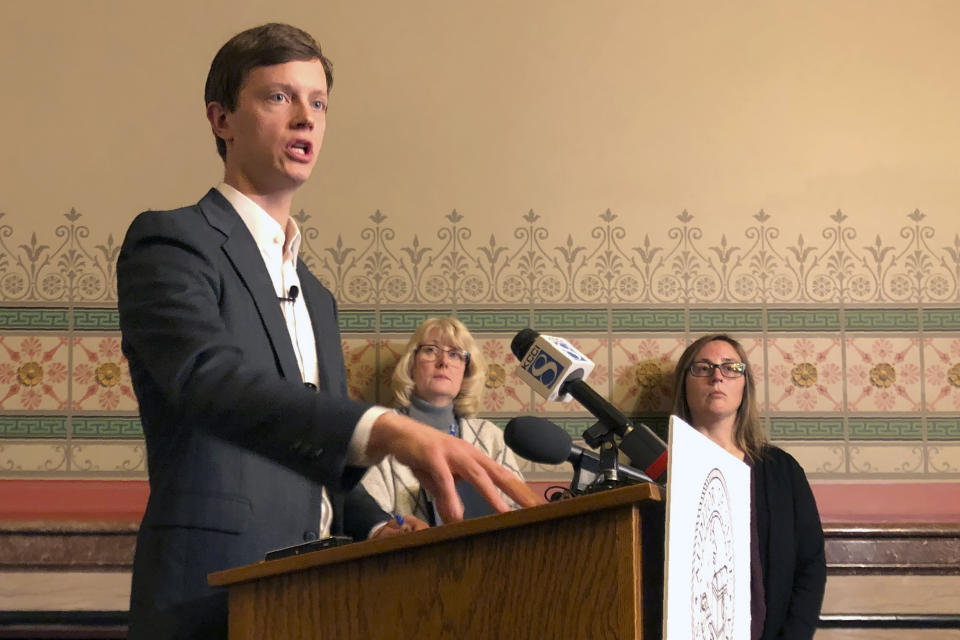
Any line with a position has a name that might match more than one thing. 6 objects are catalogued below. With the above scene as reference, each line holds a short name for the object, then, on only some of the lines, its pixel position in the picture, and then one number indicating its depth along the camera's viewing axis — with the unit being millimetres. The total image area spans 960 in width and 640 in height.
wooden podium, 1110
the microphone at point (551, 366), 1618
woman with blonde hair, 4055
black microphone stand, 1509
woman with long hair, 3826
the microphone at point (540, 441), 1497
